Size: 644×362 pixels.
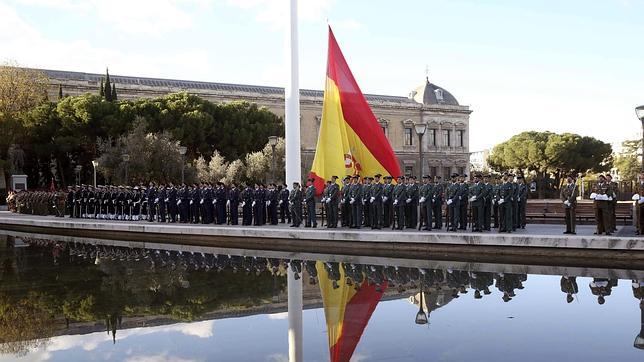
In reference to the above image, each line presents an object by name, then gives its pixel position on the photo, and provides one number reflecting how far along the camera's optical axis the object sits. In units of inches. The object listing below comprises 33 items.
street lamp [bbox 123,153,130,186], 1318.9
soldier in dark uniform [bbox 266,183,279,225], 834.8
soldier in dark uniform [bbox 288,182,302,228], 770.2
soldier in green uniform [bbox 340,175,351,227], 739.4
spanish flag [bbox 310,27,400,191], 863.1
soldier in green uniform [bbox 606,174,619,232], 586.2
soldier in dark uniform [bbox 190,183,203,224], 887.1
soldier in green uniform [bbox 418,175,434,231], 686.5
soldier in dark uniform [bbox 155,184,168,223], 924.4
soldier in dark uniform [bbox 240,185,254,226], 836.6
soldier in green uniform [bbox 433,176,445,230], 691.4
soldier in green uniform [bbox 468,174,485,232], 652.1
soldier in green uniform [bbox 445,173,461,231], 664.4
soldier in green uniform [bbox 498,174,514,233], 639.1
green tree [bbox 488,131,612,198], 2498.8
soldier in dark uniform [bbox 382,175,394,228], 720.3
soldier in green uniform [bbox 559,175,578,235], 608.7
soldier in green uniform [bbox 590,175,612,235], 584.7
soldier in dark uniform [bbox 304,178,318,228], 758.5
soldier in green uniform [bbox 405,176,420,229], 703.1
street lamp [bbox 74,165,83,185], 1739.7
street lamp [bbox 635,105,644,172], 623.5
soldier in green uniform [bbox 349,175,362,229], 731.4
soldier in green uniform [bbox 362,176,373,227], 730.1
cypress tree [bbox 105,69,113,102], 1838.3
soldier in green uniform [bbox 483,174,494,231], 653.9
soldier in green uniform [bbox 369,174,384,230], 724.0
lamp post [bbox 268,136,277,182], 1025.2
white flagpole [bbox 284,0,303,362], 866.8
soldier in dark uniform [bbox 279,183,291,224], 828.0
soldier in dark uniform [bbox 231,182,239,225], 852.5
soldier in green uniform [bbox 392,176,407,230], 706.2
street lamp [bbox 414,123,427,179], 815.0
